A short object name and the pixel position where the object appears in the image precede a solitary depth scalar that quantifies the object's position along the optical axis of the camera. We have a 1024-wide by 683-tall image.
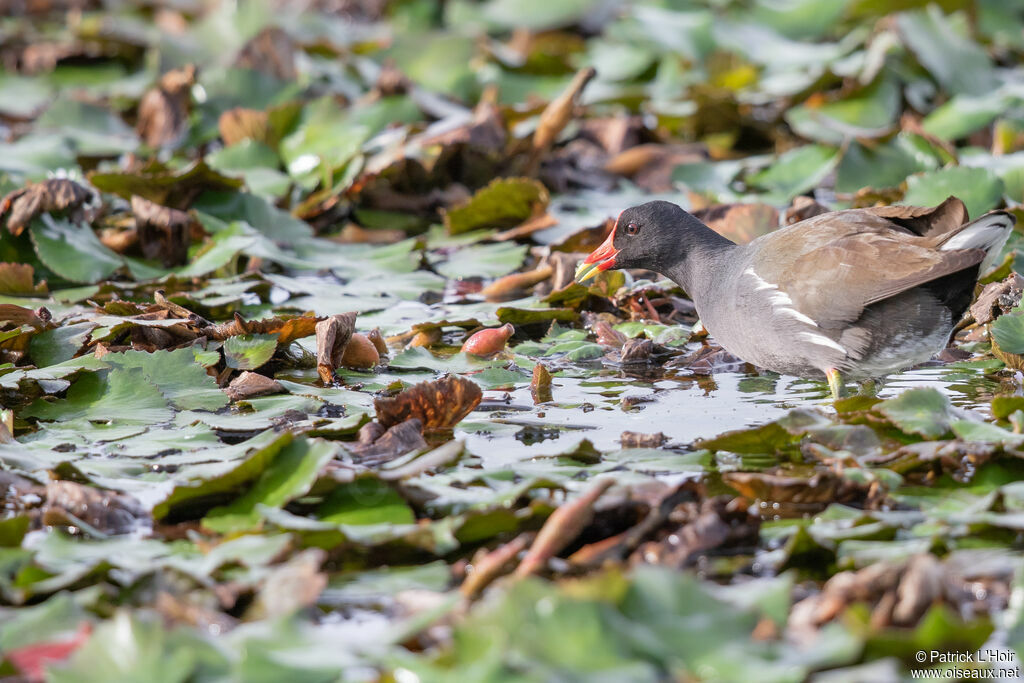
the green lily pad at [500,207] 11.75
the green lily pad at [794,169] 13.14
